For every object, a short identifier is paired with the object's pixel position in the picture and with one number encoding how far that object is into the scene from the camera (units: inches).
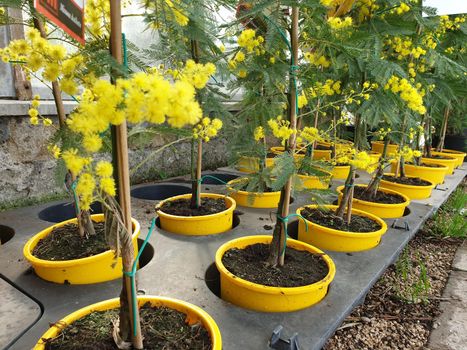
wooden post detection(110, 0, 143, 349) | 32.2
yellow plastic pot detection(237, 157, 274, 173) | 96.9
